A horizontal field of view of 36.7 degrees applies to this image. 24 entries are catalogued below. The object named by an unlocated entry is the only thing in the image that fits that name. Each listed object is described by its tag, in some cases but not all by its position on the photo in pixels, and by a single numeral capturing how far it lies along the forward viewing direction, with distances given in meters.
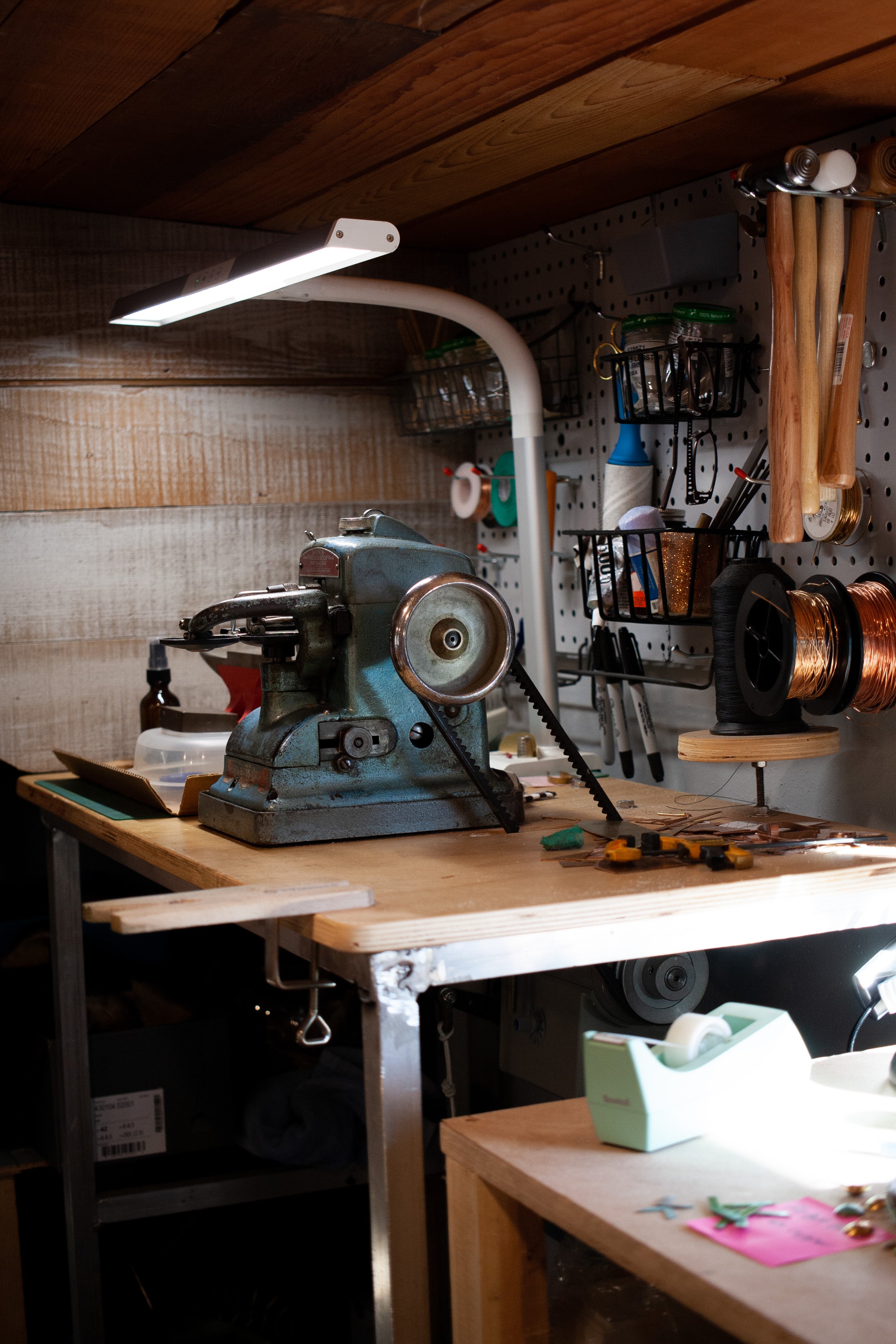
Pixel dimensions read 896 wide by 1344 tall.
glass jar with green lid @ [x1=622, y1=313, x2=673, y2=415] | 2.15
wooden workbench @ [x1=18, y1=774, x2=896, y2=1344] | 1.25
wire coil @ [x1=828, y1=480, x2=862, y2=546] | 1.91
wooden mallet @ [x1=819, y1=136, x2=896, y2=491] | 1.82
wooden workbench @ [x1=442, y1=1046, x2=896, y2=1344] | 0.89
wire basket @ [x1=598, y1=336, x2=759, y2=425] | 2.12
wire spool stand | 1.80
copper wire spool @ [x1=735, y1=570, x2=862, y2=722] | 1.76
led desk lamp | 1.81
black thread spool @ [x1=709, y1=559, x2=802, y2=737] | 1.83
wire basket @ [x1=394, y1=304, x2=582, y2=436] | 2.66
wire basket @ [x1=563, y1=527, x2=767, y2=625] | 2.12
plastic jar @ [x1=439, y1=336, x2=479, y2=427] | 2.71
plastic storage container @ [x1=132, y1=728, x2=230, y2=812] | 2.22
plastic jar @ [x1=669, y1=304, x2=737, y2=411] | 2.12
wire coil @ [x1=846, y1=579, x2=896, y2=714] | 1.77
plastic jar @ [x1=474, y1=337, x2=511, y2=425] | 2.68
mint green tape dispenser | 1.14
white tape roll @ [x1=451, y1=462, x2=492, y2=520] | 2.86
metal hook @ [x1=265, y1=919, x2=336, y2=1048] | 1.32
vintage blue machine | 1.71
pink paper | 0.95
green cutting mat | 2.03
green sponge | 1.65
